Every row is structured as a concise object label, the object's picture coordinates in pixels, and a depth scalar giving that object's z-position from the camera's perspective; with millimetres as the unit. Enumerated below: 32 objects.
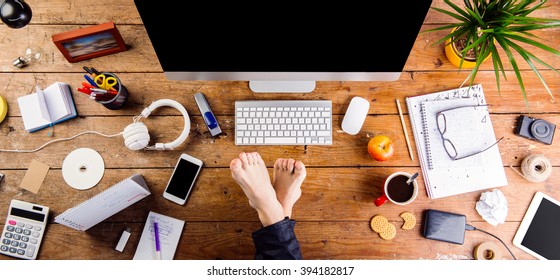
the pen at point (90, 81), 1030
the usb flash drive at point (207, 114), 1103
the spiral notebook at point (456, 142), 1096
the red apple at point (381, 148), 1067
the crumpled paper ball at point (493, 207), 1071
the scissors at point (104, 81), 1070
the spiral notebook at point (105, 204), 912
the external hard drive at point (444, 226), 1068
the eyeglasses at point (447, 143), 1104
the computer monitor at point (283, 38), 850
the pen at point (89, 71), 1064
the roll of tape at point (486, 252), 1059
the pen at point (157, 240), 1052
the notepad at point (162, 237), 1062
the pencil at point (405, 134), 1113
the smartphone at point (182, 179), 1085
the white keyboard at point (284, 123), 1103
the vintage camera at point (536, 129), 1117
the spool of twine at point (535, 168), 1086
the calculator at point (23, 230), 1042
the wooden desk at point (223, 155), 1081
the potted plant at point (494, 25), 934
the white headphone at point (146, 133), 1048
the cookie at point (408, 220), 1076
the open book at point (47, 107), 1104
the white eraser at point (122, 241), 1062
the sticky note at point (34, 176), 1087
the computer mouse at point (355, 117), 1113
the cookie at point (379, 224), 1077
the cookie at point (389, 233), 1075
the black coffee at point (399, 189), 1065
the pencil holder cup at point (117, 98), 1059
